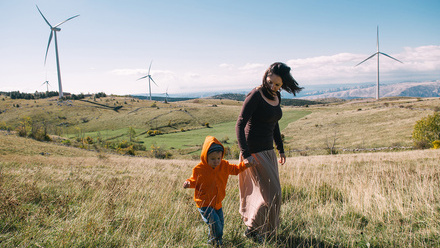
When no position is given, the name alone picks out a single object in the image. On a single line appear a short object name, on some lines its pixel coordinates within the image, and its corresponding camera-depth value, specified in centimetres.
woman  328
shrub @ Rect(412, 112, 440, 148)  2914
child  295
